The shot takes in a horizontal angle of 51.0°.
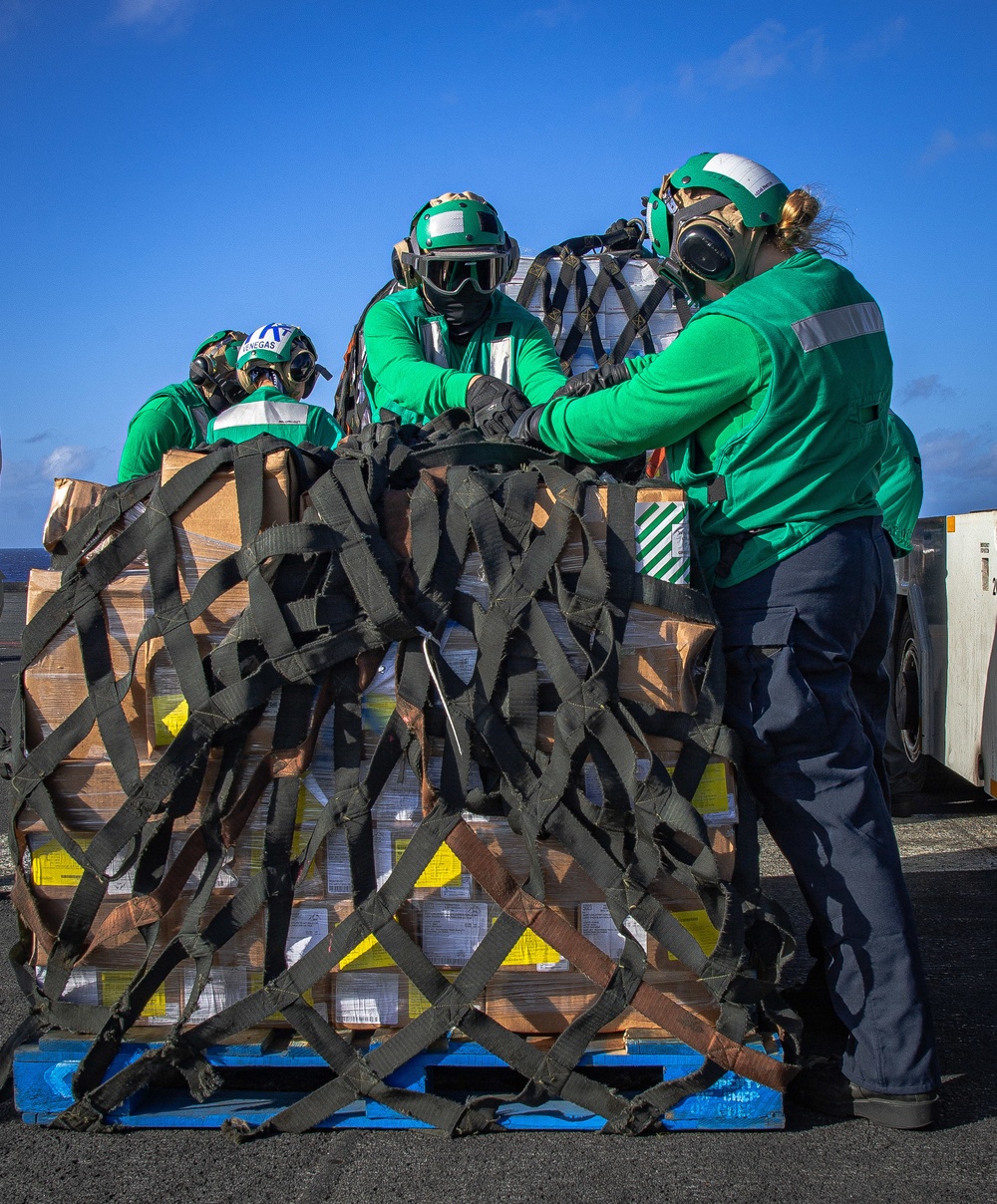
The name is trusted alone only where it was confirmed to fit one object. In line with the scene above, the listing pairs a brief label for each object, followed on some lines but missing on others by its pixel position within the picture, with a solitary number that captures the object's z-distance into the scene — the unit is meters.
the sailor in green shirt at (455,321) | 4.69
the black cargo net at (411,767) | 2.70
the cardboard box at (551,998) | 2.84
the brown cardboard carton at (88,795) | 2.85
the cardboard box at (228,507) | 2.81
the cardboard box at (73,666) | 2.82
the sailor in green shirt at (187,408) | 5.97
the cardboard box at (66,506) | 2.93
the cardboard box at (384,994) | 2.86
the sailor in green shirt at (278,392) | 5.17
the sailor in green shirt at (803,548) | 2.84
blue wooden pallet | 2.79
